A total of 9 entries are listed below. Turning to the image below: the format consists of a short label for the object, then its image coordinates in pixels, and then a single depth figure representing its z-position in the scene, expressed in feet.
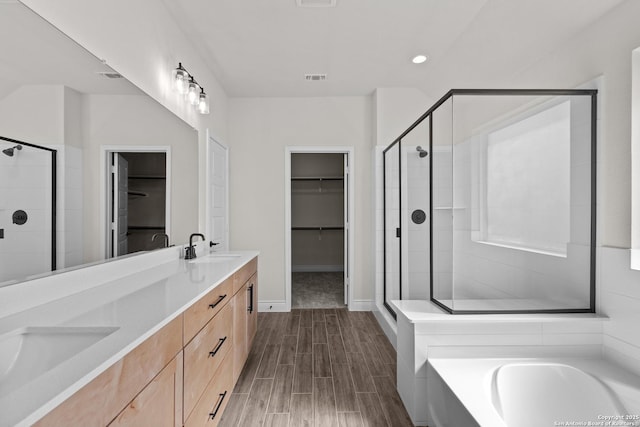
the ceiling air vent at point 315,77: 11.23
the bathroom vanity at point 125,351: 2.26
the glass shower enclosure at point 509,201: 6.35
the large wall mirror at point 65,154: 3.67
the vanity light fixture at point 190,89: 7.84
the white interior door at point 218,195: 10.72
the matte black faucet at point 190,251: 8.36
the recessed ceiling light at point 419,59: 10.05
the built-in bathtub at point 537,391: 4.76
